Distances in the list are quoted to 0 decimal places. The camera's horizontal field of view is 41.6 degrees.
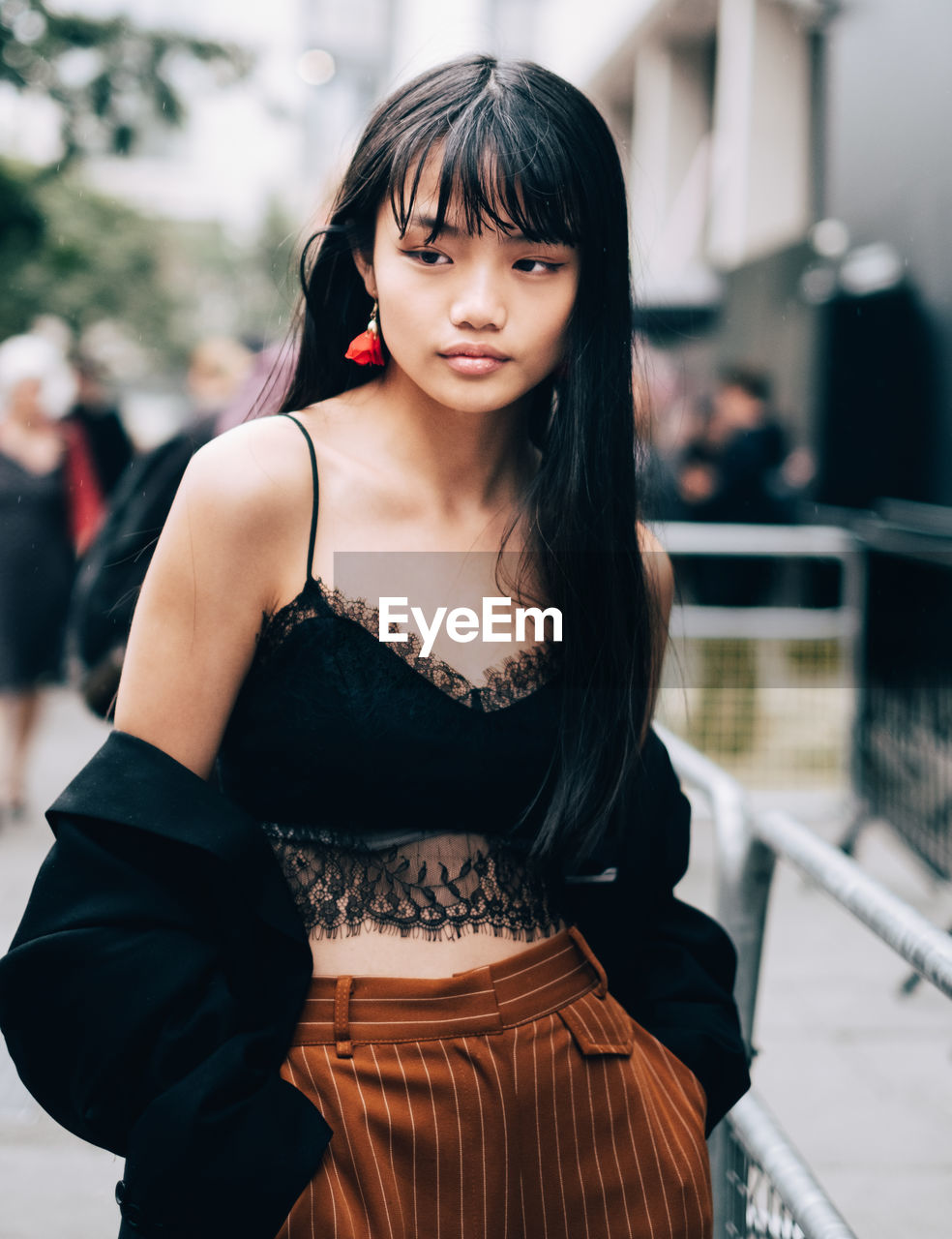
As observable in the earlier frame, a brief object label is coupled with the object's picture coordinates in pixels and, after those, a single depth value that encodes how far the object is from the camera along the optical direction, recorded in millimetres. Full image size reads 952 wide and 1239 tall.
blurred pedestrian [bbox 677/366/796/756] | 5805
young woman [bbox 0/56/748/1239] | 1146
